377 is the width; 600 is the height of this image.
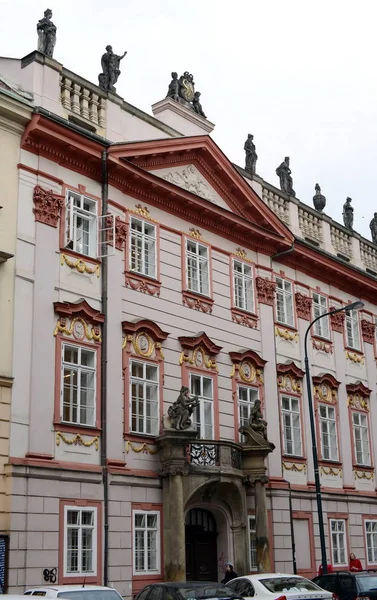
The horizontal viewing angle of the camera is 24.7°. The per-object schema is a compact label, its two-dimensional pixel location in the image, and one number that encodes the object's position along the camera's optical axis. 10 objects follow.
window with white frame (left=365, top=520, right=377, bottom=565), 31.80
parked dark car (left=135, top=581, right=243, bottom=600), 15.95
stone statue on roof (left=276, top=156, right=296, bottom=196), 34.00
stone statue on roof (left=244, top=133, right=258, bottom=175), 31.98
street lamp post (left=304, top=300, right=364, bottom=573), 25.05
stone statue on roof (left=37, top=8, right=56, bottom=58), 24.62
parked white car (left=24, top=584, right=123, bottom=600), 14.95
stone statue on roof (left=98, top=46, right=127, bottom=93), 26.51
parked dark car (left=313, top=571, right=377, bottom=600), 20.27
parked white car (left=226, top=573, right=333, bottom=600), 17.86
